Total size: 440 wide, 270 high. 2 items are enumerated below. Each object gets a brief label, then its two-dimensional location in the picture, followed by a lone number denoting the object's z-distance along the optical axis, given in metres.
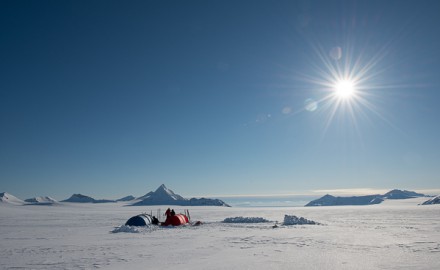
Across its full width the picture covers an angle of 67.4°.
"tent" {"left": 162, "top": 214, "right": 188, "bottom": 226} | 30.58
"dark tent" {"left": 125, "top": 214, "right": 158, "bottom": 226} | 28.75
